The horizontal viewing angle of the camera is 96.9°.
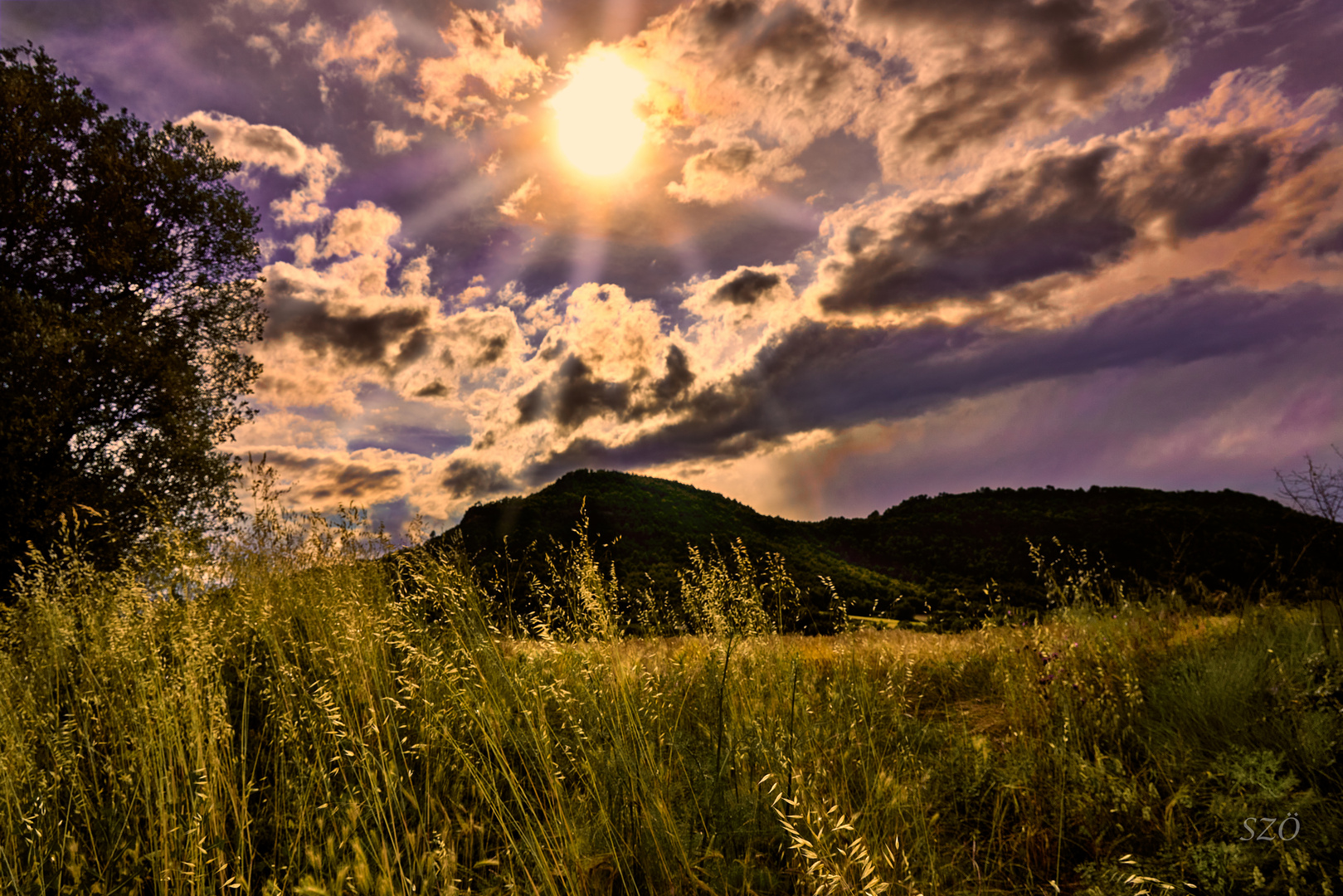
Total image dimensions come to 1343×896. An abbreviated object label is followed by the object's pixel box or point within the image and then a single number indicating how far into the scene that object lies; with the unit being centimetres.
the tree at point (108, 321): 1073
